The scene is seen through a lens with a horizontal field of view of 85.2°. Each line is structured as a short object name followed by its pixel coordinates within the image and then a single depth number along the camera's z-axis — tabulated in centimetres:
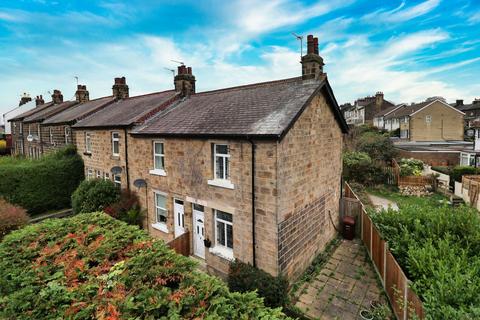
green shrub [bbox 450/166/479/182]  2120
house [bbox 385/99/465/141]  4200
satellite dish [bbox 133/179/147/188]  1288
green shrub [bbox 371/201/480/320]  531
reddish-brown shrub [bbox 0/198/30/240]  1073
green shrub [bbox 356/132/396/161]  2684
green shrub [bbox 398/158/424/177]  2250
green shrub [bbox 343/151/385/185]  2258
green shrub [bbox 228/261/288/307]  806
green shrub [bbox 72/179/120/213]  1440
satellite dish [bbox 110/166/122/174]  1447
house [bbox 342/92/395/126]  6244
